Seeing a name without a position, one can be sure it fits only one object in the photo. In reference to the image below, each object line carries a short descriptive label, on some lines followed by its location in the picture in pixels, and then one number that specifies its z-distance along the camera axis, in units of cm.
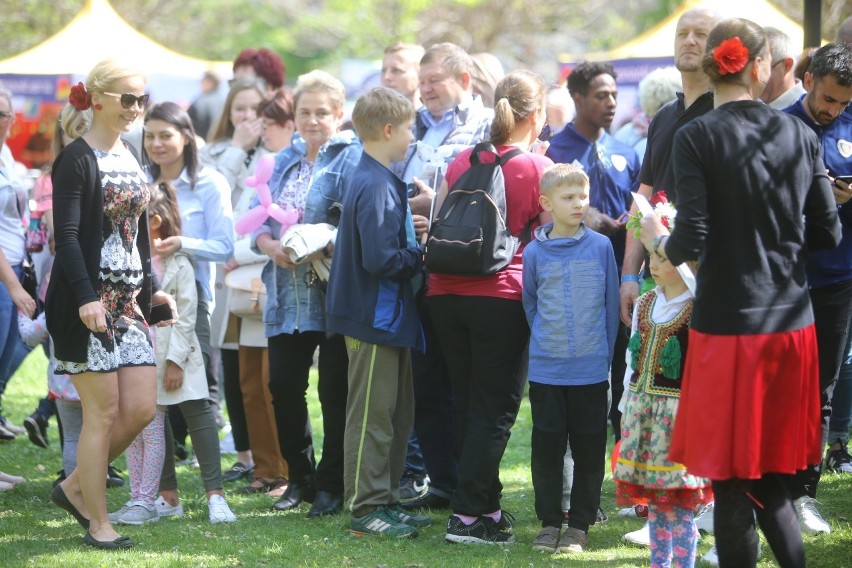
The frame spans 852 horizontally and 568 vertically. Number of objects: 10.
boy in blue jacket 1066
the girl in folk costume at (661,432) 887
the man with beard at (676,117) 1016
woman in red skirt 760
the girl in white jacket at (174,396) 1173
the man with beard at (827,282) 1027
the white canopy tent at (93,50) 3356
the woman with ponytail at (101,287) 988
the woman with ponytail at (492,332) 1038
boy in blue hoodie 993
